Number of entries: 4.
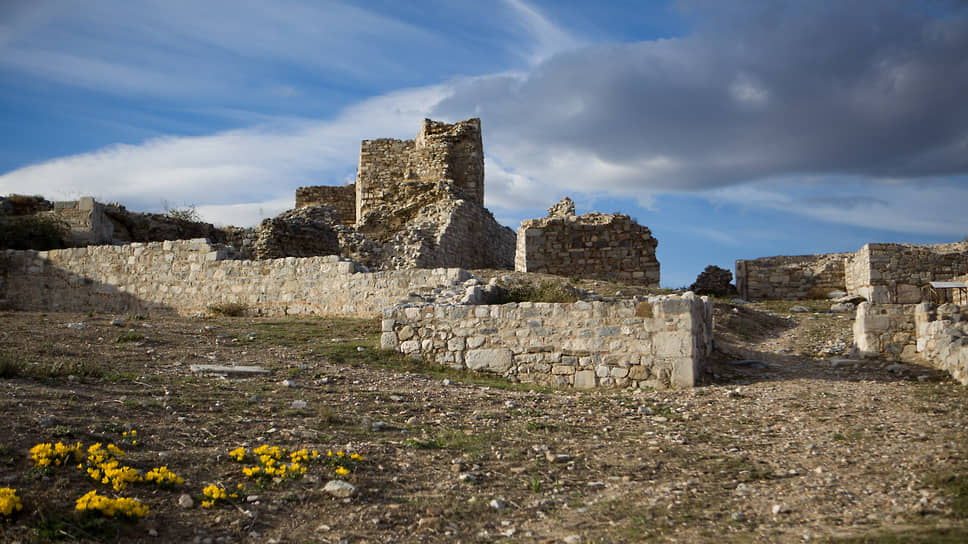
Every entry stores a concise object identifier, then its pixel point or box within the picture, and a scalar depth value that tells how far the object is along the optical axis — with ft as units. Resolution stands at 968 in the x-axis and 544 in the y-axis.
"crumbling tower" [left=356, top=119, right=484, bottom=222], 85.81
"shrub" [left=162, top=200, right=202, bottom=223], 85.03
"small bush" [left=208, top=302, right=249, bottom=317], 52.49
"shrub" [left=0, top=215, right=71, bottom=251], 69.56
